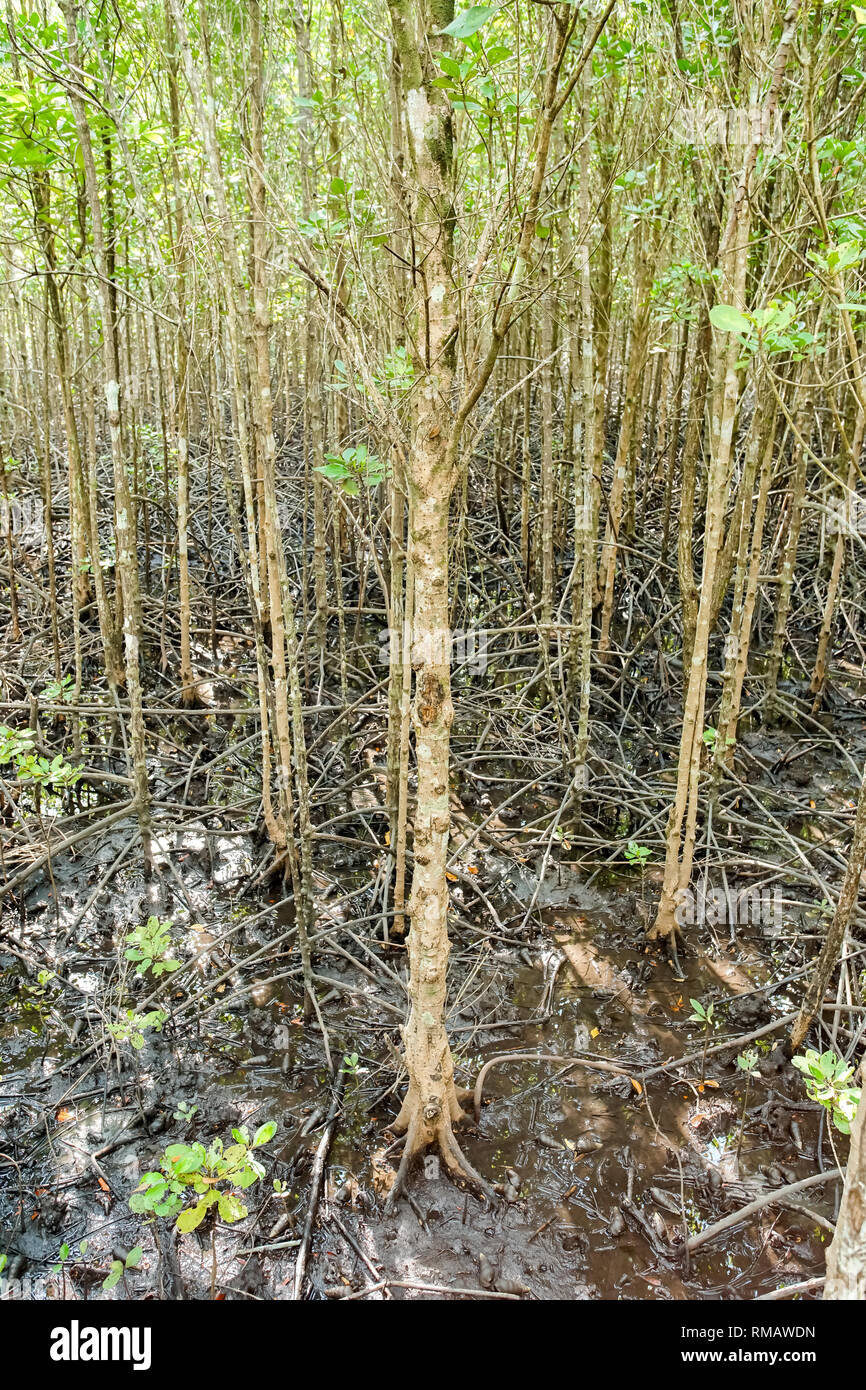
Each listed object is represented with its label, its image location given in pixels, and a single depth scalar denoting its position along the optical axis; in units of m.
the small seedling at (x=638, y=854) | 4.46
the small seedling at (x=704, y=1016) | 3.44
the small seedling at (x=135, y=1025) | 3.17
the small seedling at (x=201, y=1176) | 2.18
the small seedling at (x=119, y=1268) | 2.47
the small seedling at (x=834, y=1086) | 1.93
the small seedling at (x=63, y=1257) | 2.64
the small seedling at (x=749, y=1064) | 3.29
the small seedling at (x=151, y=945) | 3.30
